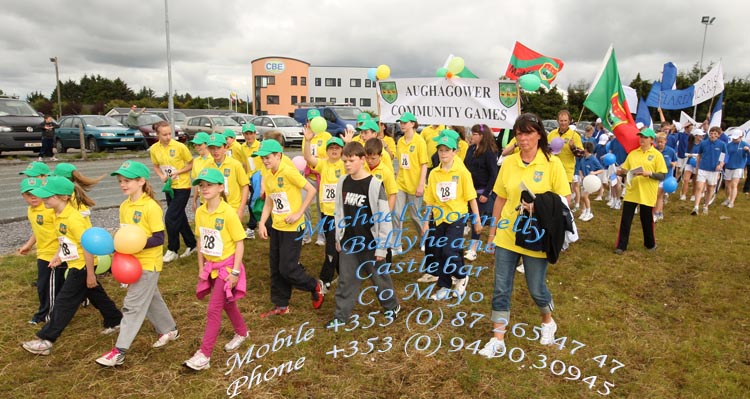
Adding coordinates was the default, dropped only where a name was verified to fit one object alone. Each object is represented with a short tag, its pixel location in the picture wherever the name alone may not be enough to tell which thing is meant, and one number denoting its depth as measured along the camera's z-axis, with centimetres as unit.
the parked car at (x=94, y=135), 1758
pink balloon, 635
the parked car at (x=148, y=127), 1950
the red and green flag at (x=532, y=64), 786
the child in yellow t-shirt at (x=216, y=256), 358
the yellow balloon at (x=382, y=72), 696
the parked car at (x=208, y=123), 2202
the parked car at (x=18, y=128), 1515
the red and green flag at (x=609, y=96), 598
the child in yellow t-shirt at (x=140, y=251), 366
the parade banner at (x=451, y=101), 591
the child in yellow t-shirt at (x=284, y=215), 445
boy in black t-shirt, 416
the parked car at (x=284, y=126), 2236
